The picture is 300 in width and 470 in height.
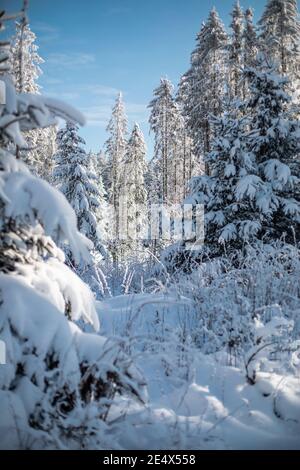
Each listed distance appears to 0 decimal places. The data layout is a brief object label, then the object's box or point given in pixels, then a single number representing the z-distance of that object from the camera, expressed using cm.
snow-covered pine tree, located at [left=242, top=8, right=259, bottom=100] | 2630
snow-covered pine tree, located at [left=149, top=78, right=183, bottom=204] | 3259
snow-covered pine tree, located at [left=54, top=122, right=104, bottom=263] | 1819
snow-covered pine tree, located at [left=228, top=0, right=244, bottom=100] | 2545
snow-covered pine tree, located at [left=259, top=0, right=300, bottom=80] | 2278
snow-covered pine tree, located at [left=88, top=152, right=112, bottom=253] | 3471
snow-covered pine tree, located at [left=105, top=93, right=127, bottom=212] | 3669
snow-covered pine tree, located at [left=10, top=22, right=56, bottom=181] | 2448
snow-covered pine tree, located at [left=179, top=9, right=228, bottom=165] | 2462
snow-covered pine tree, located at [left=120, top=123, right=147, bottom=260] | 3384
